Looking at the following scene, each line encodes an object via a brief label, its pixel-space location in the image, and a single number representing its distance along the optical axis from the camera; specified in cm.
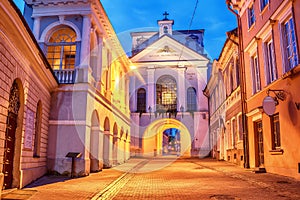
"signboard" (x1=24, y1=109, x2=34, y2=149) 977
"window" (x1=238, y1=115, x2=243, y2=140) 1708
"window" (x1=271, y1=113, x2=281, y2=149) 1192
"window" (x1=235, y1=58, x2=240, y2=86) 1743
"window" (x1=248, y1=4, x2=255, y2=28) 1475
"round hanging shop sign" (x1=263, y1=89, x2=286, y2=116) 1129
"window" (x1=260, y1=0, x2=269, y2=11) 1296
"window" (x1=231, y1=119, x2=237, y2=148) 1881
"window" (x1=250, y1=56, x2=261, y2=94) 1413
